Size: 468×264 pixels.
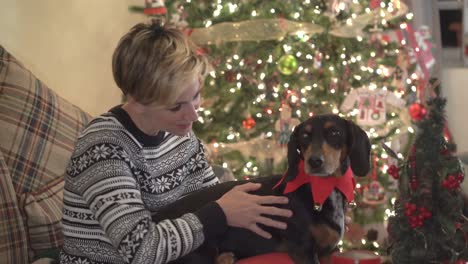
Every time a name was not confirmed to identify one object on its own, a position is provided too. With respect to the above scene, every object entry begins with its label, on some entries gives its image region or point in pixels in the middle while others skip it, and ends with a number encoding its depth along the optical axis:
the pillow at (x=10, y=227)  2.12
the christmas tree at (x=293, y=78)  3.96
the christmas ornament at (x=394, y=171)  1.84
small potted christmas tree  1.74
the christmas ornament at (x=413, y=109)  3.45
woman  1.56
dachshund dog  1.76
